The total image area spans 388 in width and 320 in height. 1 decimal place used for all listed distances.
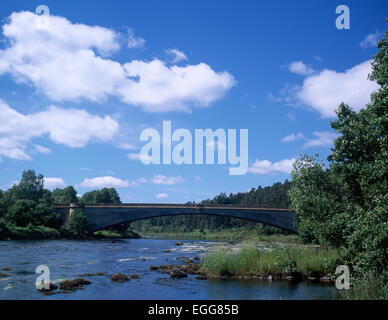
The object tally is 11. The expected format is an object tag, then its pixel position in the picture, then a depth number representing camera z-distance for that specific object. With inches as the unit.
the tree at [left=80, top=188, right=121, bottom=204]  4867.1
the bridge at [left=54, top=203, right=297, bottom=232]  2876.5
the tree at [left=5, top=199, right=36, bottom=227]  2522.1
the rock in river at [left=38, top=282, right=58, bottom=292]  780.6
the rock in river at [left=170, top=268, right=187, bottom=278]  1042.0
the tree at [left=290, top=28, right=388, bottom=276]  592.1
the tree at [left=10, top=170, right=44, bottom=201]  3850.6
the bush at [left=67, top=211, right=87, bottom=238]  2901.1
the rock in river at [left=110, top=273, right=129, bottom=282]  950.4
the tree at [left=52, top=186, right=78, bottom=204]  4778.8
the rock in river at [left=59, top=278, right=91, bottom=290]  813.1
